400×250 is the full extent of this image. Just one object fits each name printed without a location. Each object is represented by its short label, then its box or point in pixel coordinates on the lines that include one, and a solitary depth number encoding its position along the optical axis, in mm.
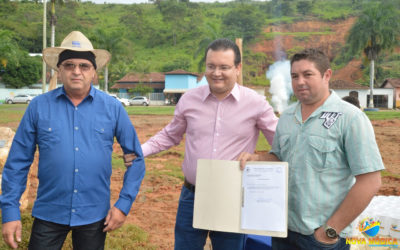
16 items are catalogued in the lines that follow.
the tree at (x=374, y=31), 37188
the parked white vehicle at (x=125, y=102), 40938
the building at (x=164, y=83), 47844
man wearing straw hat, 2342
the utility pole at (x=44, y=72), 23617
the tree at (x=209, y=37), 37416
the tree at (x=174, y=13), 84625
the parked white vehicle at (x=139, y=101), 43375
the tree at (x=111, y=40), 41125
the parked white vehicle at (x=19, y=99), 41531
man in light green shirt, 1890
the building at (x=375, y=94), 41812
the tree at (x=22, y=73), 46875
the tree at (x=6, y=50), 27223
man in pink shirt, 2574
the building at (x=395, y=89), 41875
